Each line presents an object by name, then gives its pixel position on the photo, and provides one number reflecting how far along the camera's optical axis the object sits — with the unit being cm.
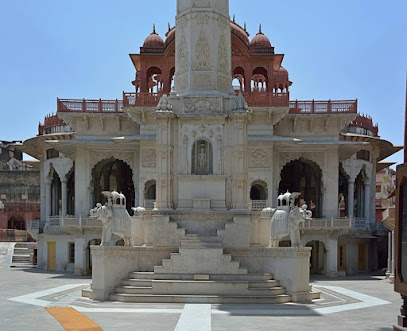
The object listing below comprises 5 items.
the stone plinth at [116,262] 2034
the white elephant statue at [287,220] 2111
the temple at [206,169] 2133
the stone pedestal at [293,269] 2023
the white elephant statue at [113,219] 2123
